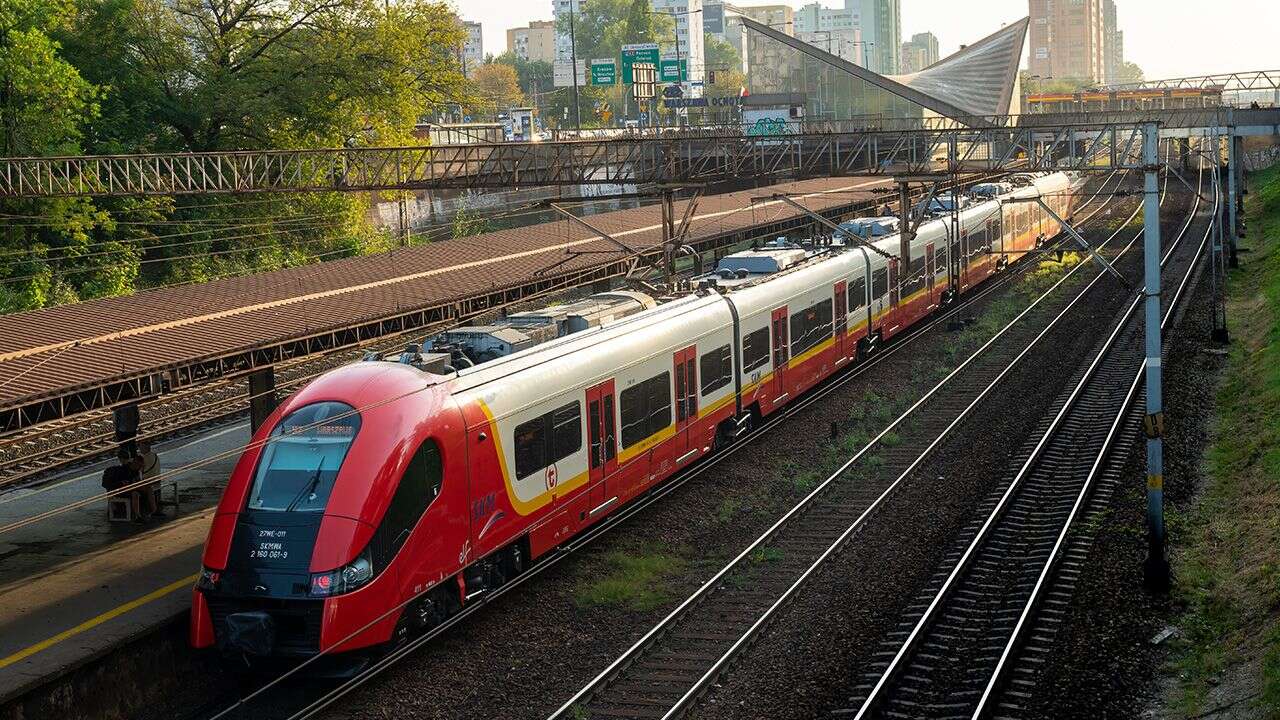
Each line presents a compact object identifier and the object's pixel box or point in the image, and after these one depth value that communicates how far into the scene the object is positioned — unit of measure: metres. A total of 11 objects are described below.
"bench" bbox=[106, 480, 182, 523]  21.03
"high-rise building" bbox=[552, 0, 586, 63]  165.88
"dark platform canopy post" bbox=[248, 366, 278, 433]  21.47
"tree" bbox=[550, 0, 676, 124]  143.12
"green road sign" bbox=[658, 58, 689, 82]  98.00
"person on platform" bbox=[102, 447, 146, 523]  20.80
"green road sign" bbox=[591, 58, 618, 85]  97.19
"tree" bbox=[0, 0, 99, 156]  43.00
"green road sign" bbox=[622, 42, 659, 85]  83.06
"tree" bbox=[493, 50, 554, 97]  184.12
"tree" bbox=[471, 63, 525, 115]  153.88
